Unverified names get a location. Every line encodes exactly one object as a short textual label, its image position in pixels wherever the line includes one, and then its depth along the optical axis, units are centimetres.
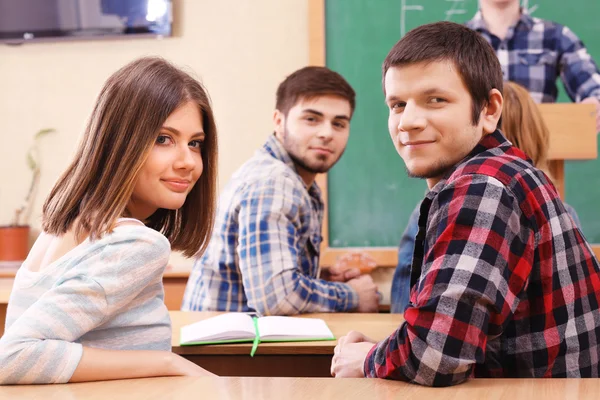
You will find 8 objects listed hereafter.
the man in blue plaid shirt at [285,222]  224
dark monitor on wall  344
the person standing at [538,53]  322
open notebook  179
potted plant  344
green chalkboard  332
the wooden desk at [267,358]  178
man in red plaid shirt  106
